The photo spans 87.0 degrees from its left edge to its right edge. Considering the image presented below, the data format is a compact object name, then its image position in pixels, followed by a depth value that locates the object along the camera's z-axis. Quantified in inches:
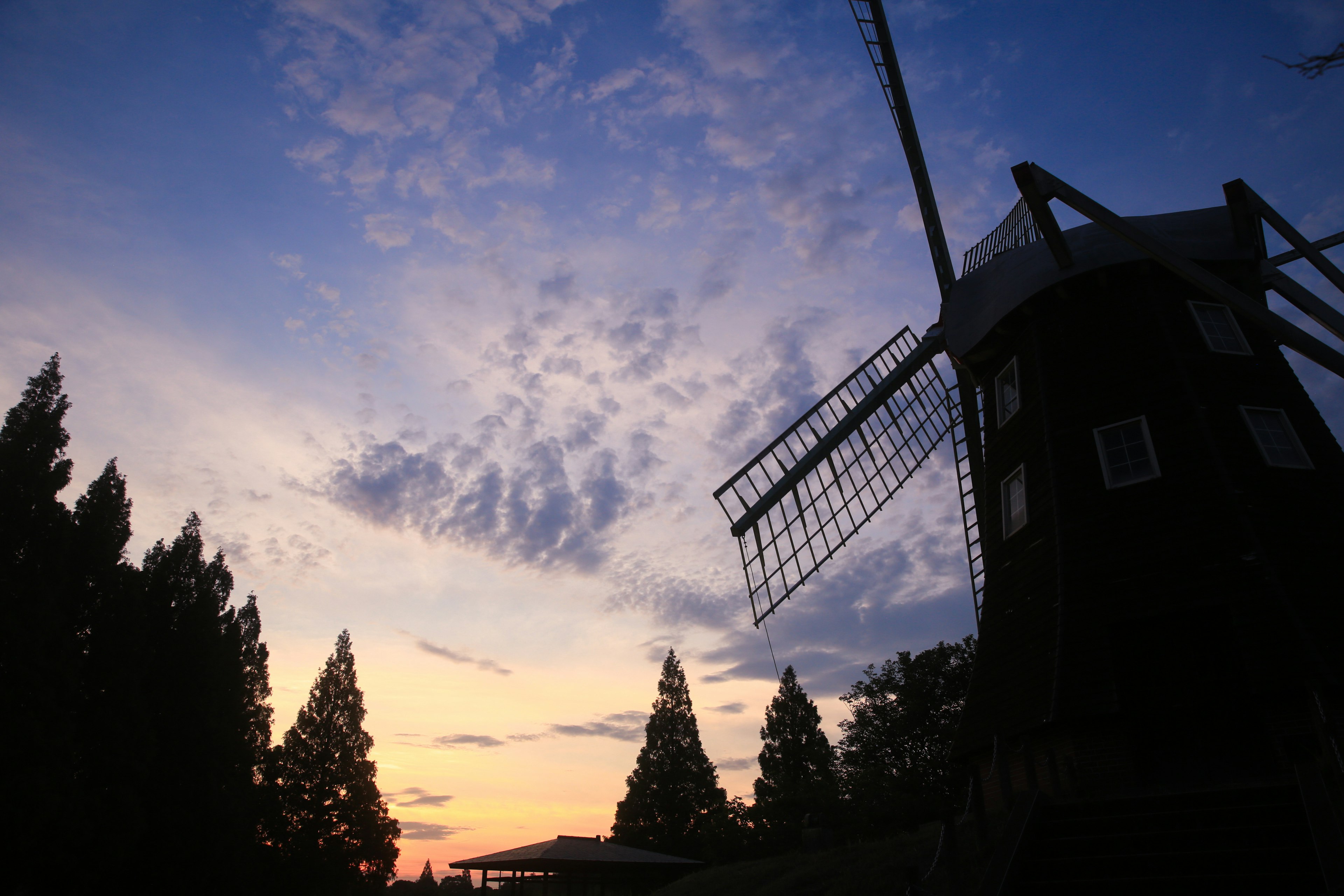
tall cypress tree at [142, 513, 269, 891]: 896.3
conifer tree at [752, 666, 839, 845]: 1489.9
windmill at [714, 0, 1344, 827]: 345.7
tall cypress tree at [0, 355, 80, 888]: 658.8
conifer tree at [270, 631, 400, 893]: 1300.4
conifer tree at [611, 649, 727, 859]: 1772.9
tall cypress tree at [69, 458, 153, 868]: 740.6
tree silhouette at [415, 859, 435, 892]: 3837.8
